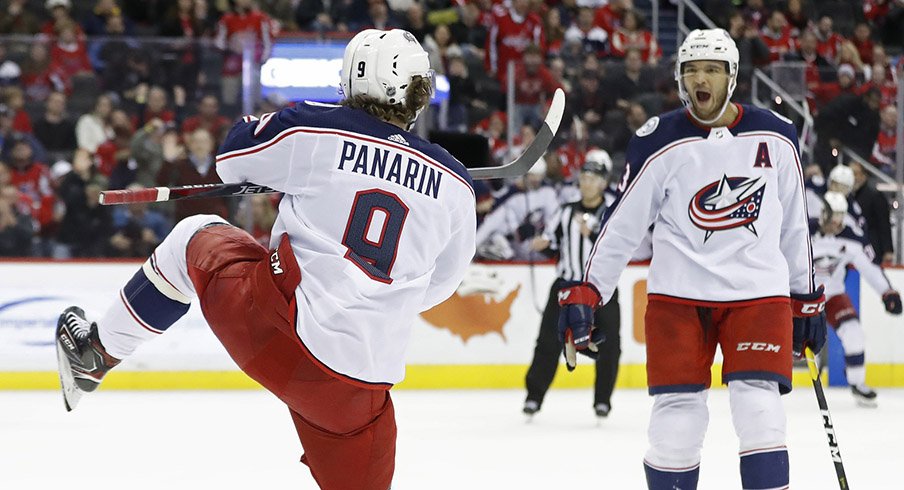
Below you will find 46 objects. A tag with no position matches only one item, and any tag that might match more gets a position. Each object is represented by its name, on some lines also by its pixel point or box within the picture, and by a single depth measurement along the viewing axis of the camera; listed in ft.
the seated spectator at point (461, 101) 60.18
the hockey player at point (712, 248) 23.75
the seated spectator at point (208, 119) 55.57
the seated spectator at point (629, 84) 59.88
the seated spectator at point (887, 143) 59.26
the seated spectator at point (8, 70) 54.90
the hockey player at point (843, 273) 52.34
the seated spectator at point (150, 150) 55.16
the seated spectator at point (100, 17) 66.28
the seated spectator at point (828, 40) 76.13
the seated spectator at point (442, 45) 65.85
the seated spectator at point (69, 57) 55.93
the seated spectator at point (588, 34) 72.28
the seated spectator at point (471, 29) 69.91
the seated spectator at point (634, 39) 70.23
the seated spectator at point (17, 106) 54.85
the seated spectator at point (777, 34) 76.38
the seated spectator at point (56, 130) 54.80
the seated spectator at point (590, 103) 58.85
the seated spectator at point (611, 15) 73.67
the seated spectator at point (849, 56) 74.64
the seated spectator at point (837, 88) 59.36
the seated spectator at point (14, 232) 53.93
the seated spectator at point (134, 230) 54.49
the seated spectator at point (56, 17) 63.98
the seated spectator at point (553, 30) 71.82
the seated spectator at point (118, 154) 55.11
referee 46.70
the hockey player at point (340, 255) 18.61
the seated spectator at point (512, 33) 69.15
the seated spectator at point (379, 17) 69.41
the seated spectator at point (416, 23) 69.10
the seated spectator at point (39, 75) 55.42
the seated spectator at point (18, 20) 63.46
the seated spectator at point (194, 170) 54.49
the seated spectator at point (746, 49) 60.54
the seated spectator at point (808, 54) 74.54
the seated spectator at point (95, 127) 55.42
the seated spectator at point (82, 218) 54.13
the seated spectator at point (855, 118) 59.41
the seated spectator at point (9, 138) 54.19
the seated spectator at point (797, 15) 78.43
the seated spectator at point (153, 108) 56.03
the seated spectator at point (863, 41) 76.54
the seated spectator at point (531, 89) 58.95
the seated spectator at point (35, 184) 53.93
